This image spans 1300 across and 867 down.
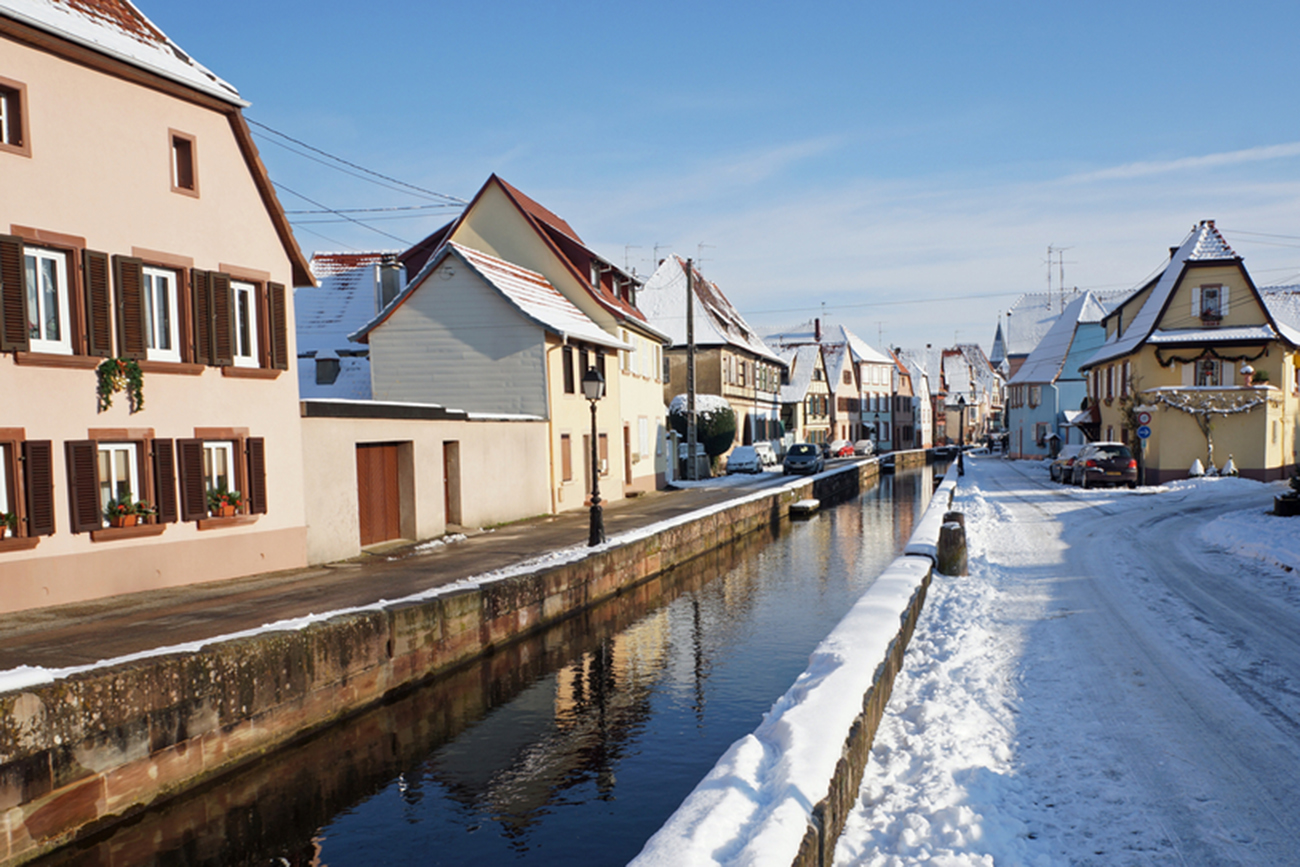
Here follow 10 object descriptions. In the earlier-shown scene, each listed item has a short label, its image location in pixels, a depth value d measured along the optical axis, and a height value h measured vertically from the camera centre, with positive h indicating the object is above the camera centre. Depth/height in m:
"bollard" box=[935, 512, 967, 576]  16.33 -2.34
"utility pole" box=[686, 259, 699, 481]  36.56 +1.58
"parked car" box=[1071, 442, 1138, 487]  35.62 -2.14
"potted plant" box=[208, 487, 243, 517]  14.89 -0.96
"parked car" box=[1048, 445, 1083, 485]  40.19 -2.47
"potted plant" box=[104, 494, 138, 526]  13.28 -0.92
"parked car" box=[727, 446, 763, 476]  47.22 -1.92
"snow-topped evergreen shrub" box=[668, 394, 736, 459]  44.03 +0.10
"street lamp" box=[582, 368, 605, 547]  18.03 +0.64
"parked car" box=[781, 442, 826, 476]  46.28 -1.91
